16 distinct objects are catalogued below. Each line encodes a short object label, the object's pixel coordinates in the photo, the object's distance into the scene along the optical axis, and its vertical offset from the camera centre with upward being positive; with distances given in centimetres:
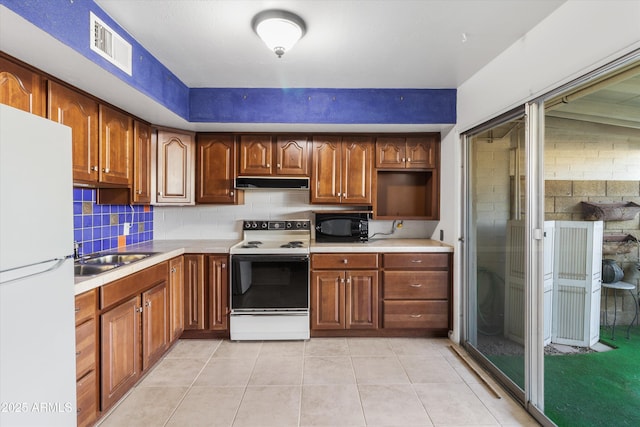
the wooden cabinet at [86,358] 162 -80
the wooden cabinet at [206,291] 290 -75
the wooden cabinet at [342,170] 322 +42
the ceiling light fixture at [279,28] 174 +105
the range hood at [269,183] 315 +28
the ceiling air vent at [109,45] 167 +95
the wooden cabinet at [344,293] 296 -79
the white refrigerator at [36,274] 104 -24
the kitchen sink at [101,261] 212 -39
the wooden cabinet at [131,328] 184 -80
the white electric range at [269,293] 287 -77
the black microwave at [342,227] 333 -18
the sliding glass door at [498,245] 207 -26
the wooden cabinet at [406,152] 324 +61
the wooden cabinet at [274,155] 319 +57
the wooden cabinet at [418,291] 297 -77
